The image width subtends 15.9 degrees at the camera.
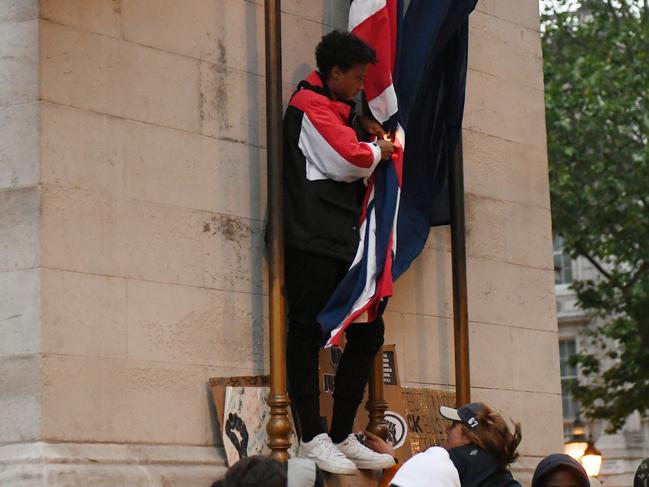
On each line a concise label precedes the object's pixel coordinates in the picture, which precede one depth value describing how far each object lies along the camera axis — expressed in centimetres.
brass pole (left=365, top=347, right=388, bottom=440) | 1375
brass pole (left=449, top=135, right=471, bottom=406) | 1446
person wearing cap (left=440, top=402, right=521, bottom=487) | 1083
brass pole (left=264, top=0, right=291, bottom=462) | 1246
